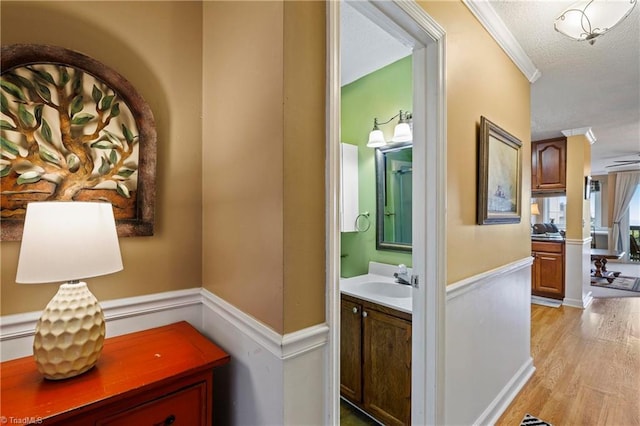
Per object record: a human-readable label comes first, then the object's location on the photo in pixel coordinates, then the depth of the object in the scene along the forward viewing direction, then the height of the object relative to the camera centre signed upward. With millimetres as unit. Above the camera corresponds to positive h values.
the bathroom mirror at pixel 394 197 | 2311 +123
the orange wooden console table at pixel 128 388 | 763 -495
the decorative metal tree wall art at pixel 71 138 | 952 +265
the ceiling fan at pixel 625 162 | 6693 +1173
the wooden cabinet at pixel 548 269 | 4301 -846
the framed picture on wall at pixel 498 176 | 1726 +236
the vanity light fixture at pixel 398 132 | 2174 +606
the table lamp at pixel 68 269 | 800 -160
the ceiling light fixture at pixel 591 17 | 1410 +977
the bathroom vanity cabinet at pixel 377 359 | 1647 -888
